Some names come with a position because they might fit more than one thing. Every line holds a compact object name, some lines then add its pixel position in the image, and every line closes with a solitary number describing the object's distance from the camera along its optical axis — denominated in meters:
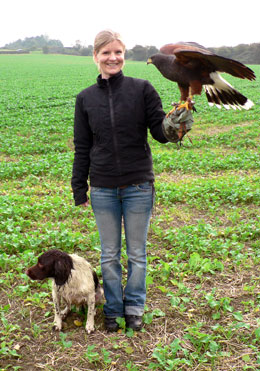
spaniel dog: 3.36
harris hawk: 2.51
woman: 3.13
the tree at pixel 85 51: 88.72
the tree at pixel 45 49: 97.74
